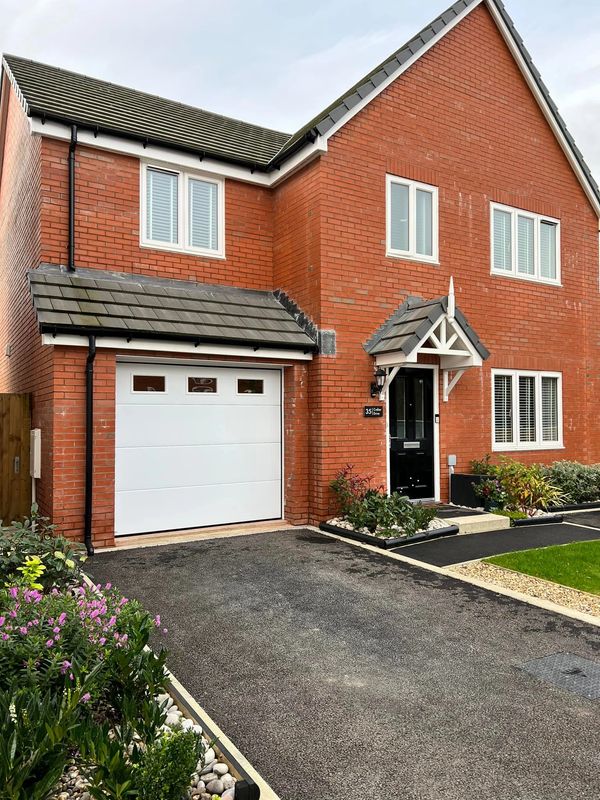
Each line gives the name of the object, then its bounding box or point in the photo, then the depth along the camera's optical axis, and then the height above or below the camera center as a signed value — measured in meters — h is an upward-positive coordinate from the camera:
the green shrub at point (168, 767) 2.36 -1.50
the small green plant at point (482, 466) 10.37 -0.98
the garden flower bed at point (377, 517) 7.87 -1.52
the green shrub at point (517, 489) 9.62 -1.30
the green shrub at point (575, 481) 10.78 -1.31
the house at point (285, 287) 8.05 +2.15
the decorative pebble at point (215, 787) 2.68 -1.77
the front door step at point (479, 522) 8.55 -1.67
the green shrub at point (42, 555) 4.88 -1.26
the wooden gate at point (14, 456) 8.64 -0.67
